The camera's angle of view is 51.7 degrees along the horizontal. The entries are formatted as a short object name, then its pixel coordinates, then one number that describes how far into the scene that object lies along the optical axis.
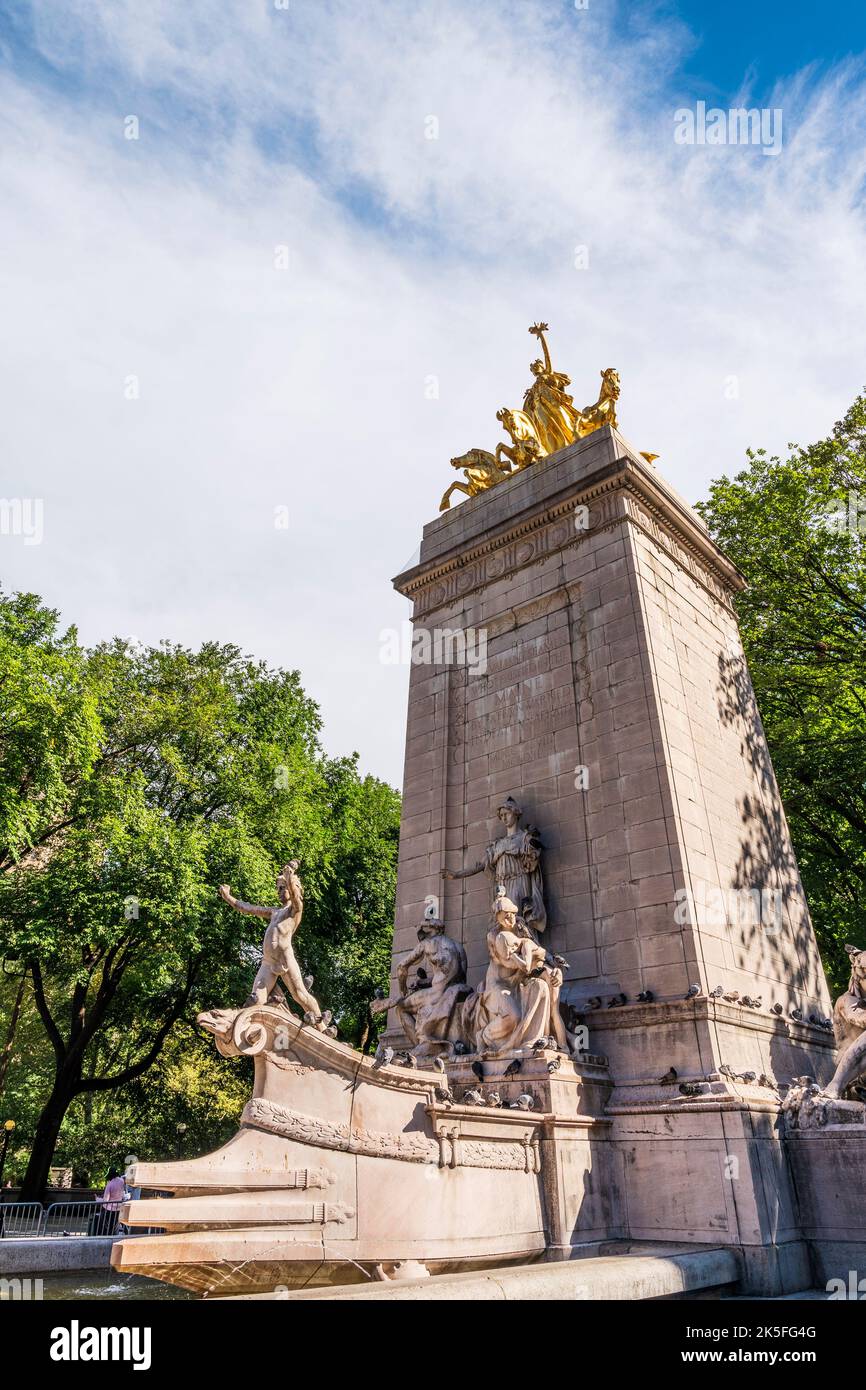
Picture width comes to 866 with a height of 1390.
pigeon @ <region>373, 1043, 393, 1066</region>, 9.54
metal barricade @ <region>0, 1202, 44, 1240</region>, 18.50
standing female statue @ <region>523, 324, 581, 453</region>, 19.81
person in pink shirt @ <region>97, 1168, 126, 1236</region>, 18.12
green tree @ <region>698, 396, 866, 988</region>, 21.08
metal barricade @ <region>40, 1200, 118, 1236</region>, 18.22
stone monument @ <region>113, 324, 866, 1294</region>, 8.71
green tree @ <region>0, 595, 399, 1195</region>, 22.34
